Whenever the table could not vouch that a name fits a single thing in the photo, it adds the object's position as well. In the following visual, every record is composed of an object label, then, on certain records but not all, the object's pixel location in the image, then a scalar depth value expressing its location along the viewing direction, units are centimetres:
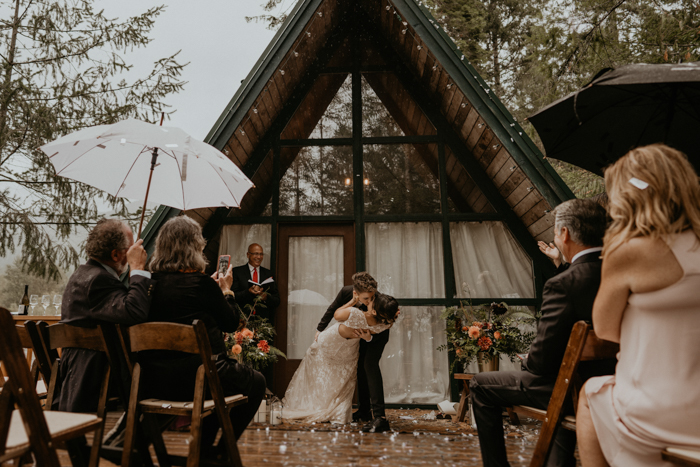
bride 497
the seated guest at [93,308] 255
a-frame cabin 581
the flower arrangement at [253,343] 498
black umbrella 284
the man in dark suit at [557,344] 241
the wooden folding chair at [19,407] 161
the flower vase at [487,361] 511
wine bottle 639
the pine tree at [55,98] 903
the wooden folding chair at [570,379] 216
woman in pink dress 156
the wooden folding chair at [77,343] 248
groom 469
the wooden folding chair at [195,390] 235
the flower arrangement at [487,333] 506
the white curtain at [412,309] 584
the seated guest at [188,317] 263
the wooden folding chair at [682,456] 147
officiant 572
